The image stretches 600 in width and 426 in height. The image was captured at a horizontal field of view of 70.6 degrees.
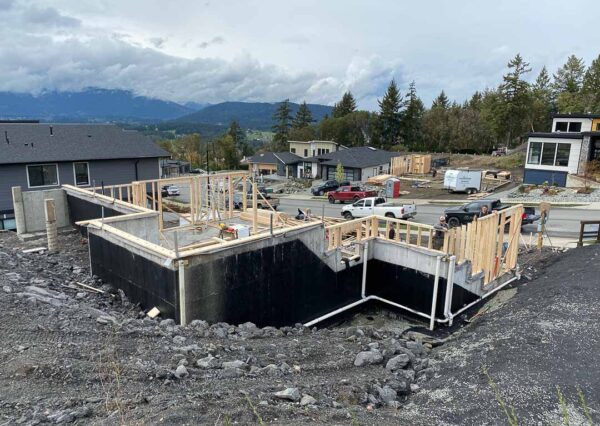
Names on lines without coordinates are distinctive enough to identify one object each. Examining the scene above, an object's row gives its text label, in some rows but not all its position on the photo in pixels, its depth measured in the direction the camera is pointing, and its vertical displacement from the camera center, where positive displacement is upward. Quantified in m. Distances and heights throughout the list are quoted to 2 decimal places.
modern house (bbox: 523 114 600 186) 33.69 -1.61
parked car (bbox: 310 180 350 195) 44.56 -5.75
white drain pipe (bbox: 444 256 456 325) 12.70 -4.50
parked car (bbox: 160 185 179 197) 47.12 -6.76
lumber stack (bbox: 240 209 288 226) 15.02 -3.19
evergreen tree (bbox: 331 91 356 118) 87.81 +5.66
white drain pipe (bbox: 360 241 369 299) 14.28 -4.58
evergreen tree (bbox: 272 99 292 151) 93.38 +1.93
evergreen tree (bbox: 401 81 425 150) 74.88 +1.68
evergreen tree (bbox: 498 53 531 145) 63.22 +5.77
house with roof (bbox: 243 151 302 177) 62.94 -4.79
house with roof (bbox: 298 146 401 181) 50.92 -3.76
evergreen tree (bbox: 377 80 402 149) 74.19 +3.02
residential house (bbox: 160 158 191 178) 66.54 -6.26
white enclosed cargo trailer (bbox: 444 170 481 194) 38.00 -4.09
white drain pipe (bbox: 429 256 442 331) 12.84 -4.62
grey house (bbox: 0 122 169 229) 23.52 -1.68
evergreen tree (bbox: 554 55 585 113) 61.78 +8.52
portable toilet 39.88 -5.08
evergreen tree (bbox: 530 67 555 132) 66.88 +4.29
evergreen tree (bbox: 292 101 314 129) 93.19 +3.09
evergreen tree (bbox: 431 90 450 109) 89.88 +7.06
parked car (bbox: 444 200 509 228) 23.44 -4.25
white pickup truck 27.22 -4.97
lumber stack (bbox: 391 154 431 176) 54.88 -3.89
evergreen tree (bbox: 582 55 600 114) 58.12 +7.03
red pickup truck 37.41 -5.37
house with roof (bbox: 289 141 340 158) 70.06 -2.48
